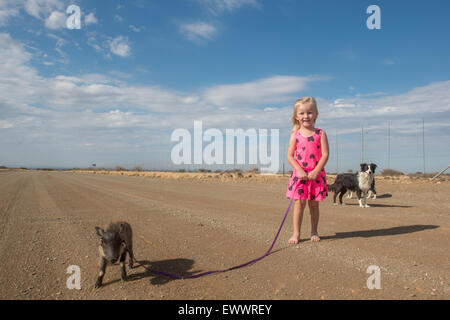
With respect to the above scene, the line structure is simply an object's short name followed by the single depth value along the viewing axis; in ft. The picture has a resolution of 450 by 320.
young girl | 17.79
